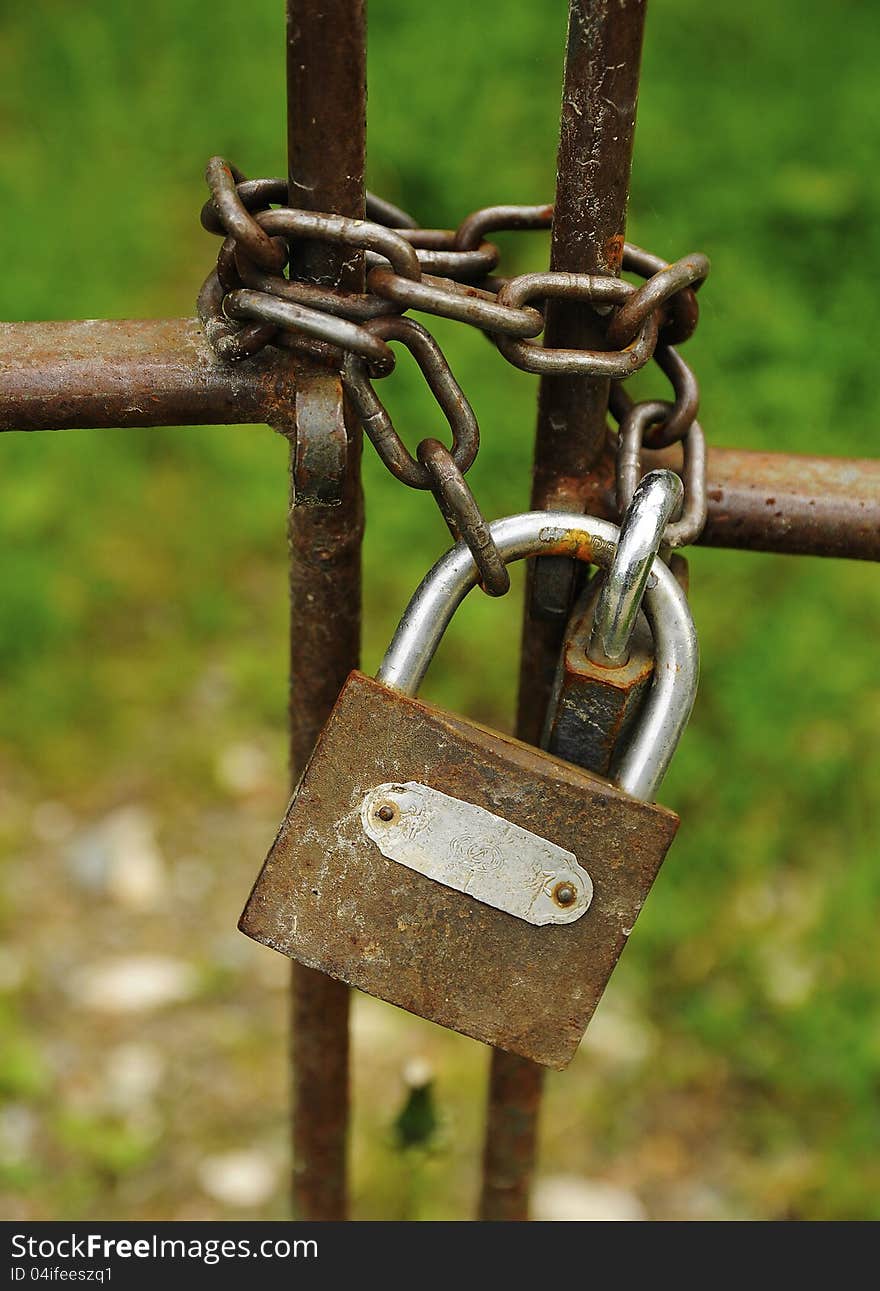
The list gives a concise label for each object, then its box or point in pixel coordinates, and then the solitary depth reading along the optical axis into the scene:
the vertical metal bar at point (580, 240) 0.66
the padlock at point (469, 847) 0.69
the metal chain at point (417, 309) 0.65
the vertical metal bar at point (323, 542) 0.66
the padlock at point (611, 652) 0.67
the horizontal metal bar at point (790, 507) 0.70
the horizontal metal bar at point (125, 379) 0.68
